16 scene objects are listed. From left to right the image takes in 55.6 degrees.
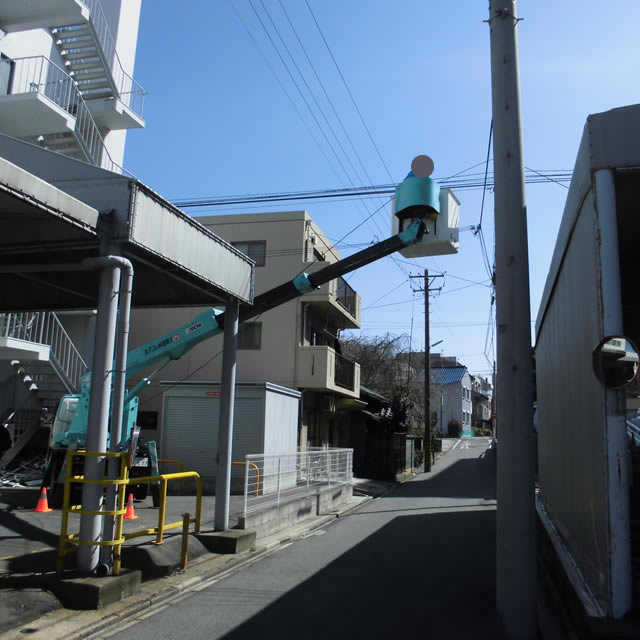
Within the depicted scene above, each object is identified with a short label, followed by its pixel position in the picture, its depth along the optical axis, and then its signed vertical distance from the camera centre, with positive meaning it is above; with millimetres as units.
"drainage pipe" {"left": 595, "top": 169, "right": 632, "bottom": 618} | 3701 +45
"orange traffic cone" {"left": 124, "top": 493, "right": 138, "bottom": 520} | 10828 -1521
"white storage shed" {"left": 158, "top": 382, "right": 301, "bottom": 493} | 17312 +121
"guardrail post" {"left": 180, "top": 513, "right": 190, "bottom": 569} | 7871 -1496
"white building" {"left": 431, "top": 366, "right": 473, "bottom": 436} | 69812 +4370
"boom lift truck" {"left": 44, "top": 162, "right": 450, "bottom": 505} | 9117 +1738
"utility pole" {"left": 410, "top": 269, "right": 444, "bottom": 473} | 32094 +2431
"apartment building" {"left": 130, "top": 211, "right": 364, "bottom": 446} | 21984 +3637
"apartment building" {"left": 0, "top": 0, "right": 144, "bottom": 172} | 15406 +9777
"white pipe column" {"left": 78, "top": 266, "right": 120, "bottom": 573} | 6340 +180
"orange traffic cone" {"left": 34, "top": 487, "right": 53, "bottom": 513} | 11359 -1467
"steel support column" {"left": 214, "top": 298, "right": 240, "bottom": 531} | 9422 +215
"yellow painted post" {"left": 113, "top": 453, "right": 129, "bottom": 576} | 6441 -924
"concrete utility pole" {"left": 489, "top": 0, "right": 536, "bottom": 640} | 4832 +706
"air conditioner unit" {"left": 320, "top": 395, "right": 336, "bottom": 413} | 25062 +1137
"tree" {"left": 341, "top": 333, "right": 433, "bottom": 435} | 42781 +4668
